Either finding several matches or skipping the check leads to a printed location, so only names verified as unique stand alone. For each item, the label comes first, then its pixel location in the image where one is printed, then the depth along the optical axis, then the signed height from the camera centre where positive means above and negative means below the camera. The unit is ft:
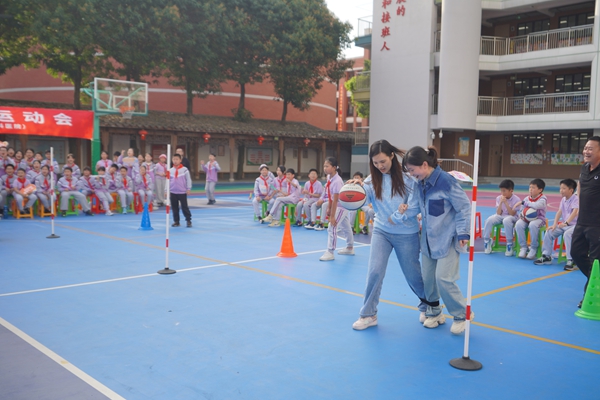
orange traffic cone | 32.27 -4.95
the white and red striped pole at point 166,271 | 26.94 -5.52
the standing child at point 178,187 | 44.80 -1.89
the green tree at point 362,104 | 146.47 +18.56
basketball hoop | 73.26 +7.56
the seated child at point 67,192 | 52.85 -3.00
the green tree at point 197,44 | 101.55 +24.80
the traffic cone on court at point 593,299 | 20.22 -4.85
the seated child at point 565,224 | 29.55 -2.87
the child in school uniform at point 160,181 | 60.80 -1.98
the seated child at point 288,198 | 47.70 -2.76
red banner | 67.15 +5.38
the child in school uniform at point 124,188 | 56.34 -2.65
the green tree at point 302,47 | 119.65 +28.81
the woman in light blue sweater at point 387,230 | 18.04 -2.09
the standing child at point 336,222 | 31.04 -3.38
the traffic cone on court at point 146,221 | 44.47 -4.85
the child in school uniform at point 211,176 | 66.49 -1.28
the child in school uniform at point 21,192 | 49.78 -2.95
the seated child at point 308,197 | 46.39 -2.58
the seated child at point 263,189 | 49.37 -2.04
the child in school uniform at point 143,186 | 57.81 -2.42
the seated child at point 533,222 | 32.04 -3.02
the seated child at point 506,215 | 33.37 -2.73
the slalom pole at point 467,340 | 14.61 -4.87
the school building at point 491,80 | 96.58 +18.93
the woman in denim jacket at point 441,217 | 17.11 -1.51
